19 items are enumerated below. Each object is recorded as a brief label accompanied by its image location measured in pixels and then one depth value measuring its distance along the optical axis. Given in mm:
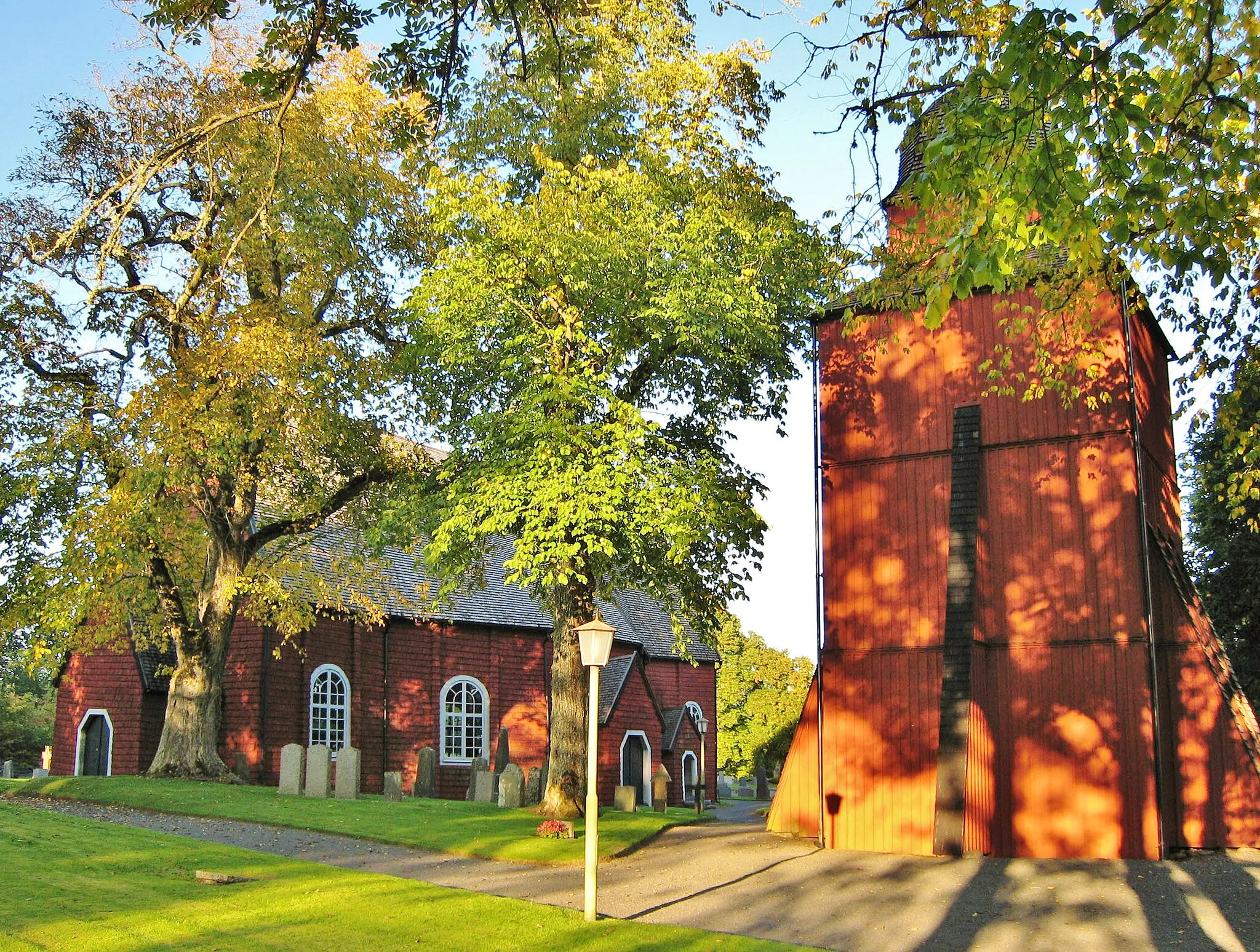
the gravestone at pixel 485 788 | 24328
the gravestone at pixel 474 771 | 26181
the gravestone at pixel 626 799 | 22828
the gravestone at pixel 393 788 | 24188
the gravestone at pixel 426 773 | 27203
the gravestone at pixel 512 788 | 22734
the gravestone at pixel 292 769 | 23797
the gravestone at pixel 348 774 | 23250
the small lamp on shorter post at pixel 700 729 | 29609
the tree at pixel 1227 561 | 29422
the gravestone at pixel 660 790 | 26969
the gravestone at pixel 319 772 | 23672
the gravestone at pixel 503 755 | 31547
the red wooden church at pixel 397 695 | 29000
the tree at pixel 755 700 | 53600
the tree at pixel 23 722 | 47656
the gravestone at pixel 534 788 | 24094
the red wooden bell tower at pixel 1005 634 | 16688
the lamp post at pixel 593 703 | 12188
